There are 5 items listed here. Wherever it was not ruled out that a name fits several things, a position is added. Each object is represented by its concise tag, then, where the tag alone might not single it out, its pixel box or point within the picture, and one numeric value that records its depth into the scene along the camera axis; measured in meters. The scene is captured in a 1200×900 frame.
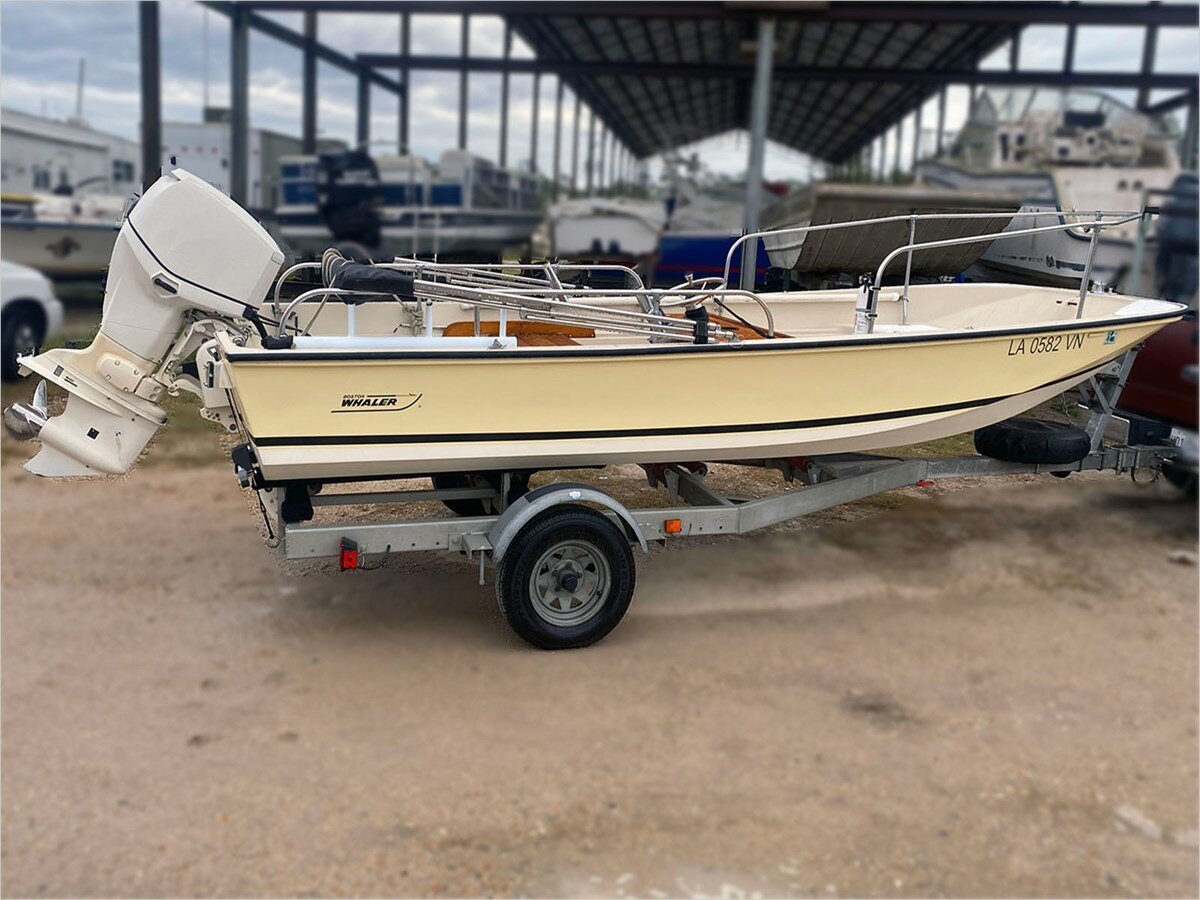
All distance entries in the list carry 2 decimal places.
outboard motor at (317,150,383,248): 12.02
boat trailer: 3.66
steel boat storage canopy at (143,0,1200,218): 11.95
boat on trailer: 3.41
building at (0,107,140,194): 15.00
